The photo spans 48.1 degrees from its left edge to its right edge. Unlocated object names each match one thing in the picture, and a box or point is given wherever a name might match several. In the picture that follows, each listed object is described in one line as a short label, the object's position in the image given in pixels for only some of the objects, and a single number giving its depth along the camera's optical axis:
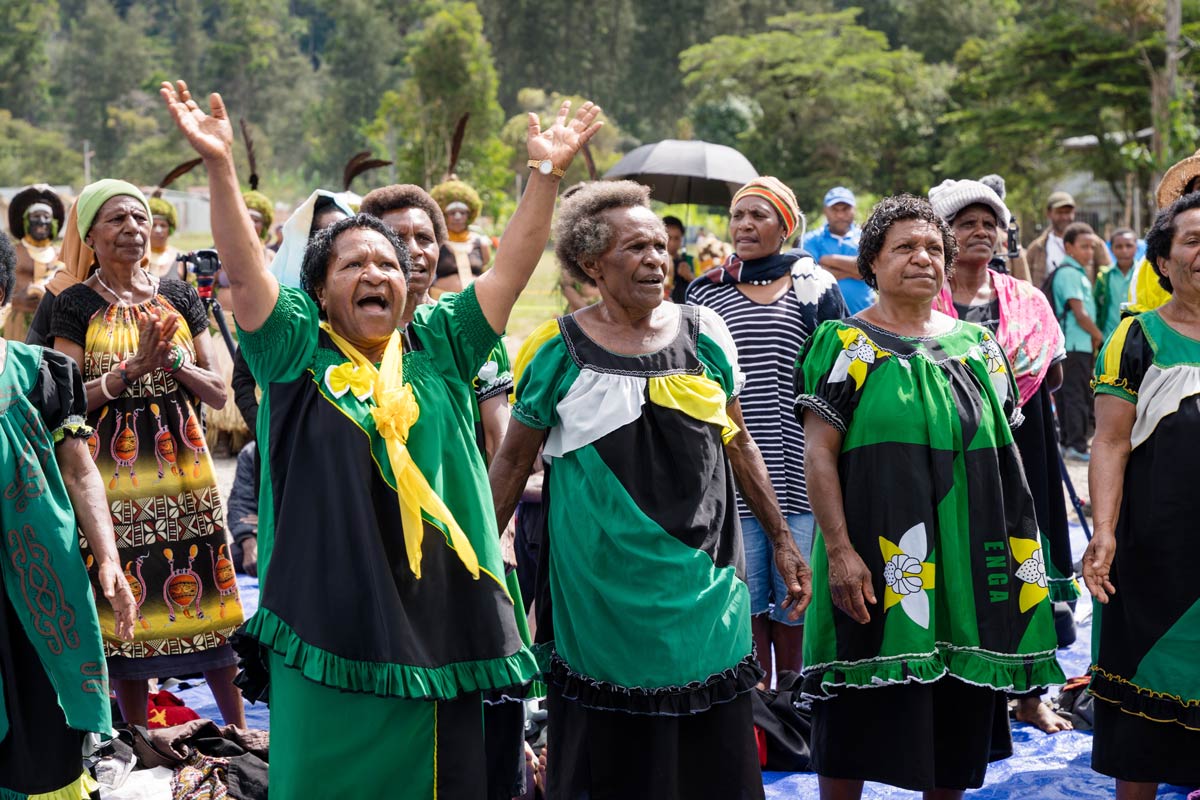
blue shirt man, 8.53
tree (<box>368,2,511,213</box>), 31.66
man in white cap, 12.69
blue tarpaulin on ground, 4.98
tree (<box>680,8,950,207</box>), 36.97
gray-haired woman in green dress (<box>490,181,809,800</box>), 3.74
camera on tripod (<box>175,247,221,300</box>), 6.92
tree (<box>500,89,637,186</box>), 40.84
